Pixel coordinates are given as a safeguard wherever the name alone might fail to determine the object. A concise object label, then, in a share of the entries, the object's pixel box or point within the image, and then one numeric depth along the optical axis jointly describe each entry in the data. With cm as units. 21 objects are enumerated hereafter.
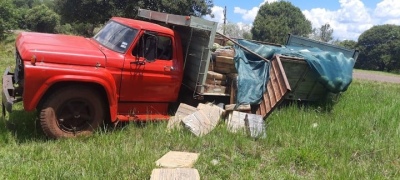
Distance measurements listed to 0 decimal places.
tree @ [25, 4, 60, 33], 4338
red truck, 523
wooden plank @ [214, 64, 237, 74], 739
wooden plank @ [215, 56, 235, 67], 732
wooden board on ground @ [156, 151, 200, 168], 461
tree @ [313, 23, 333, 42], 6788
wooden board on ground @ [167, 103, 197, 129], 621
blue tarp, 717
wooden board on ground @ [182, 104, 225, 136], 598
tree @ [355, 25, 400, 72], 5000
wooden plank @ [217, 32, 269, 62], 737
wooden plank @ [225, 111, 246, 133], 631
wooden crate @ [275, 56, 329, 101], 763
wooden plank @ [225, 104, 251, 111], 680
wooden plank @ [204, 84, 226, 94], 690
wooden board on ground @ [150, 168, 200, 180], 409
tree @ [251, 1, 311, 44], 6788
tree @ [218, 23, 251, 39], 7550
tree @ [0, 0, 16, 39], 2418
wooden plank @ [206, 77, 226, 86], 700
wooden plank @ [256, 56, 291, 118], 686
